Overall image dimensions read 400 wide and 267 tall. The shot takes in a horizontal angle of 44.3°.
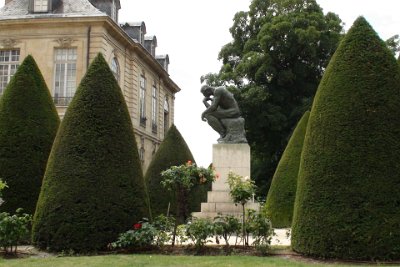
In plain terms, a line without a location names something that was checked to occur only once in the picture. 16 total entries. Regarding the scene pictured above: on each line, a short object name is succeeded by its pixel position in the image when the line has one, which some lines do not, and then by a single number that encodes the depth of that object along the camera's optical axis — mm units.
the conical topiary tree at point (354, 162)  8695
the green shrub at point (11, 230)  9859
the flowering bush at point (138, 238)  9945
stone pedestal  15473
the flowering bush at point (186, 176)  10883
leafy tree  29547
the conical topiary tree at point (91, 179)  10117
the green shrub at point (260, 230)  10094
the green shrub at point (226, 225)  10304
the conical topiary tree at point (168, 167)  18484
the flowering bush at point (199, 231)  10141
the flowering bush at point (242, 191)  10891
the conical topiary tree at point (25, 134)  12781
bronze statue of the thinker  16125
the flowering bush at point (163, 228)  10531
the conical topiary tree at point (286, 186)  16781
